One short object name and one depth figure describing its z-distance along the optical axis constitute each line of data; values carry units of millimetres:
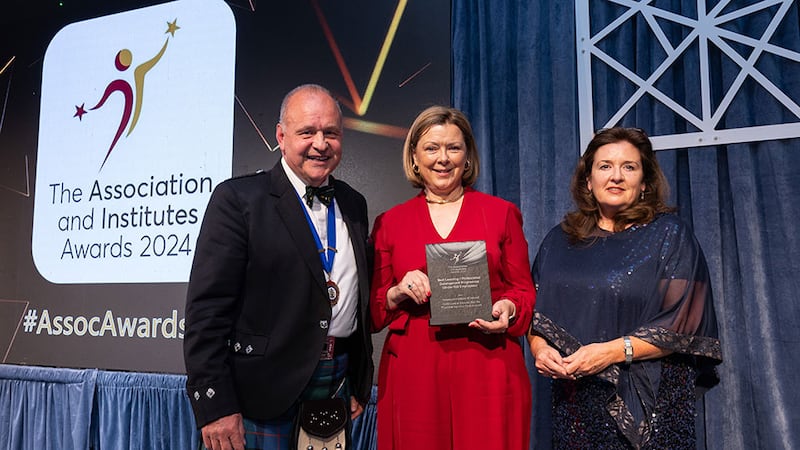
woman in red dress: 1955
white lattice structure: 2684
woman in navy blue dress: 1891
